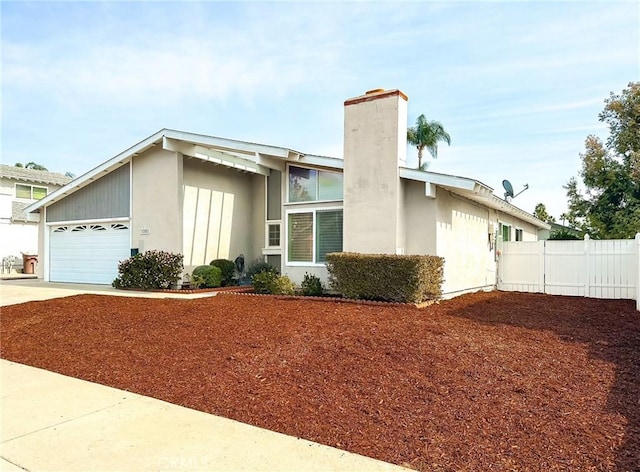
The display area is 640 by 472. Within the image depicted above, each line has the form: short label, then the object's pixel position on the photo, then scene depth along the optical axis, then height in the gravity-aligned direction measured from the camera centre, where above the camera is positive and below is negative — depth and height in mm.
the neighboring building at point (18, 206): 26141 +2216
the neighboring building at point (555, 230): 20797 +763
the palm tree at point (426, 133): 31656 +7783
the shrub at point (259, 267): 15320 -750
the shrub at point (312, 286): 12055 -1088
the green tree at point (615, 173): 17766 +2944
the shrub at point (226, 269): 15281 -800
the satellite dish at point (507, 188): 17625 +2238
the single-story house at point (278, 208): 11375 +1175
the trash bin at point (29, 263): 24688 -1025
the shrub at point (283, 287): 12094 -1093
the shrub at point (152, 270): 14016 -797
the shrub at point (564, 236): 20375 +488
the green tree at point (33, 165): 58519 +10154
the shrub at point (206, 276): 14391 -984
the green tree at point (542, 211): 45547 +3549
